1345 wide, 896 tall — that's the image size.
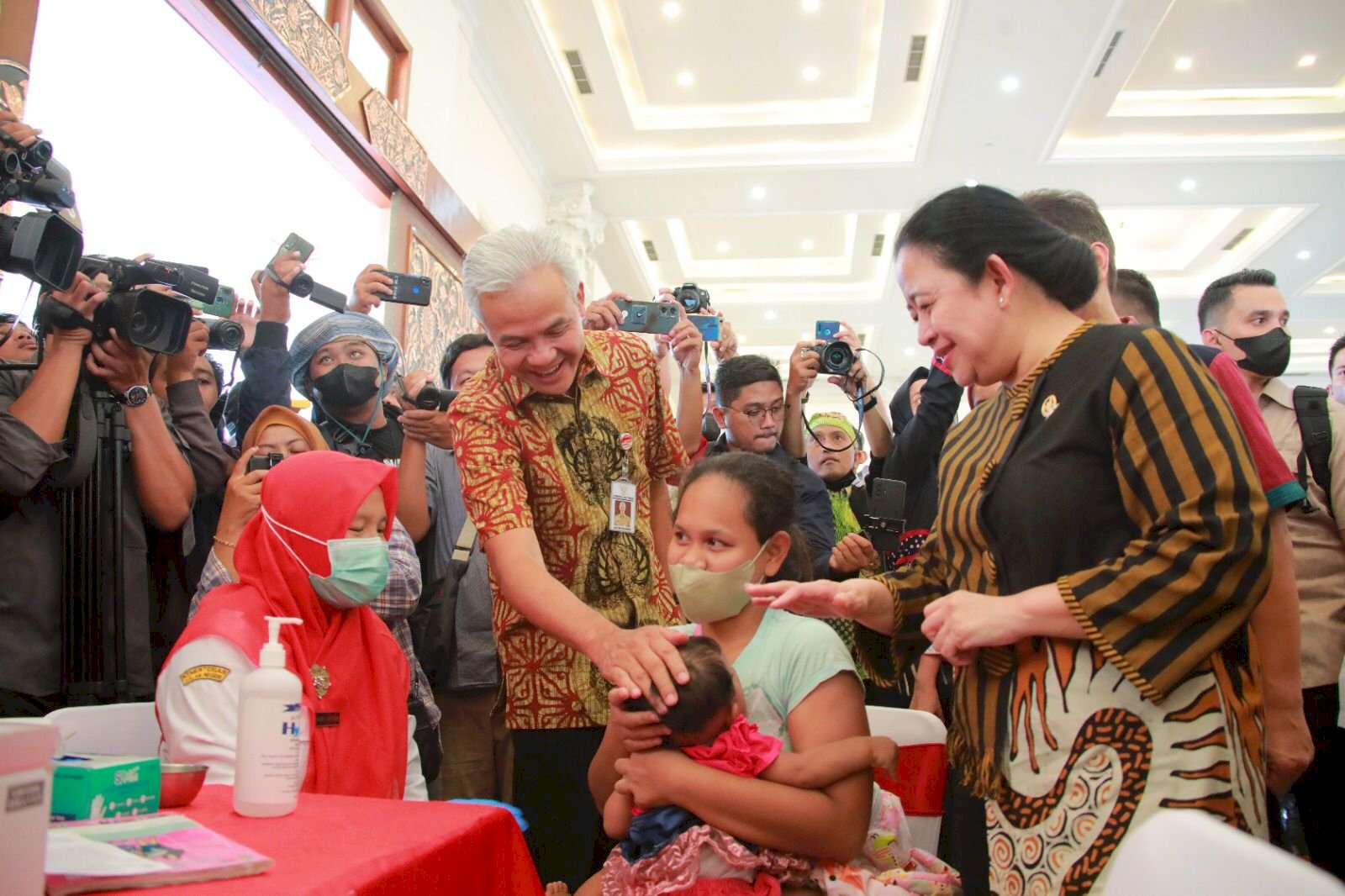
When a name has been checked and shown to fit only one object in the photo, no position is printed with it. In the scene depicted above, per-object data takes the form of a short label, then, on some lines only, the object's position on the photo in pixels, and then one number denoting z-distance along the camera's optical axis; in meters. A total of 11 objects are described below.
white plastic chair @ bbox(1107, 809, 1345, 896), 0.48
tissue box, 0.97
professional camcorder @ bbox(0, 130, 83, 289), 1.77
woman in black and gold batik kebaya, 0.99
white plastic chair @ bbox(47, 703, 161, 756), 1.52
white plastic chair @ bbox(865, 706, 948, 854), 1.73
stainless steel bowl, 1.12
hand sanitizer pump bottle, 1.12
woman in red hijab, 1.53
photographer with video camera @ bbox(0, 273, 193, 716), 1.85
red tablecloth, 0.90
